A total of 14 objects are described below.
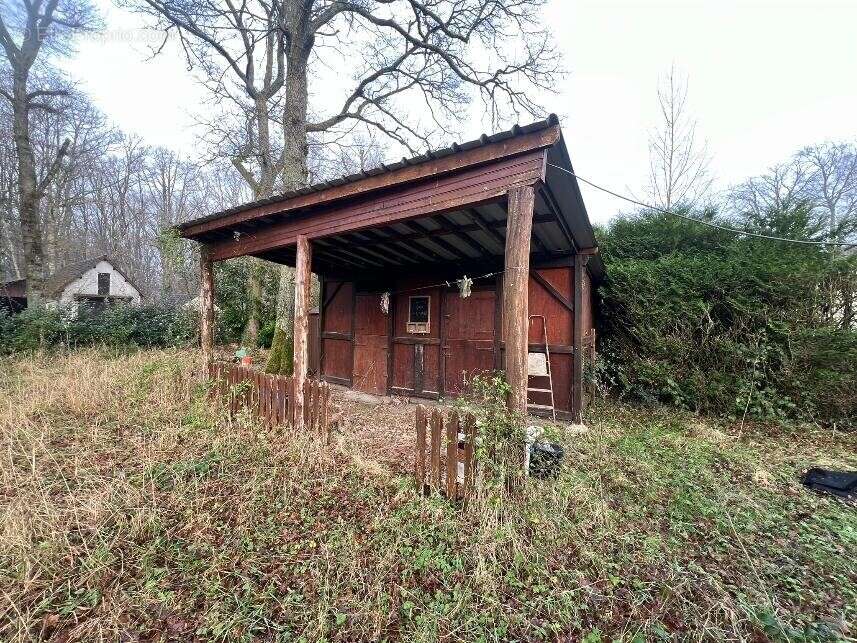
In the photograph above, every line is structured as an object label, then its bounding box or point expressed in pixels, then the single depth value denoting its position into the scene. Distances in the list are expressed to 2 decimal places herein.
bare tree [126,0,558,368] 7.53
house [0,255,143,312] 16.55
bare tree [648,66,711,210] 10.38
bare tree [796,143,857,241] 11.69
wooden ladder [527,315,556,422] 5.04
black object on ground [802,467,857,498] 2.99
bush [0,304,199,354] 7.37
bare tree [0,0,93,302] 8.40
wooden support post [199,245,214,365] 5.05
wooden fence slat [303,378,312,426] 3.63
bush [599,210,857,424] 4.61
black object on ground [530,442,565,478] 2.91
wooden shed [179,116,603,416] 2.72
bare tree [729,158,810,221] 9.71
